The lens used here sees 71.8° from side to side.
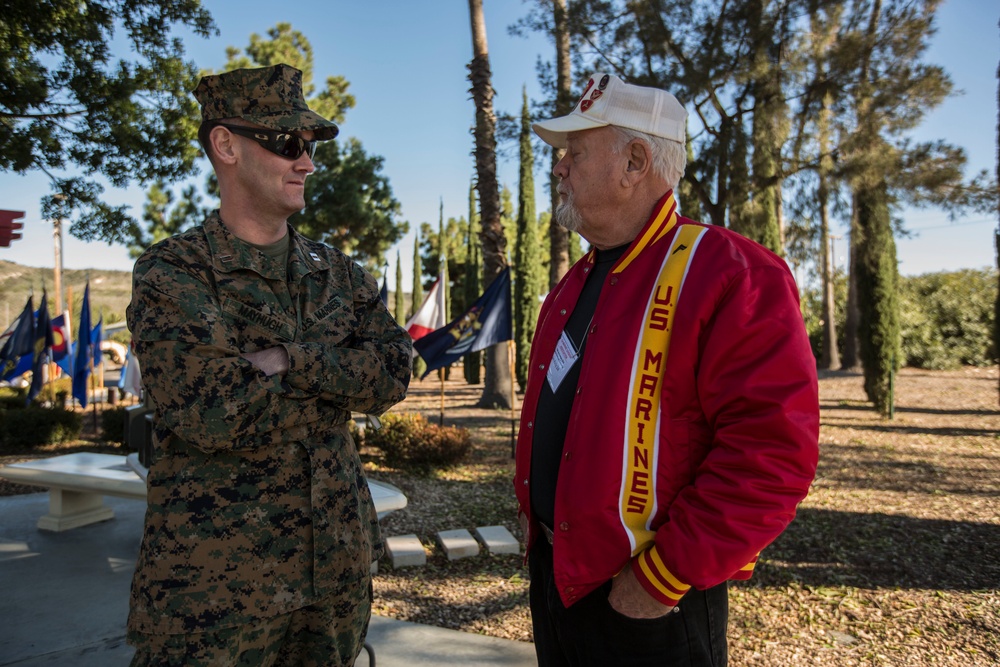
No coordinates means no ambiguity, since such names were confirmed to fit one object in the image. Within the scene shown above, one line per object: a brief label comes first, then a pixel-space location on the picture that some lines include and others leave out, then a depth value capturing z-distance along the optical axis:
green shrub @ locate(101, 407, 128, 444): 10.47
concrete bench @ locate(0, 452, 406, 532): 4.99
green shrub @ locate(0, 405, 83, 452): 10.13
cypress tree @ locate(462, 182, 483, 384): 25.55
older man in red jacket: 1.43
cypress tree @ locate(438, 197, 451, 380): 30.05
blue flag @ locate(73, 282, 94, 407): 11.34
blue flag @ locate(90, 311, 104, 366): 12.98
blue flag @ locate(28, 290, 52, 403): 10.72
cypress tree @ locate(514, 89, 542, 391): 21.70
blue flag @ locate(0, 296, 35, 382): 10.66
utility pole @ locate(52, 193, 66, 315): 23.12
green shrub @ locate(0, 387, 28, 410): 12.86
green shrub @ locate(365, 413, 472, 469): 8.44
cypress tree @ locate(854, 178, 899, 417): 13.53
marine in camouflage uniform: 1.72
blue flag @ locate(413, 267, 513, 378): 8.63
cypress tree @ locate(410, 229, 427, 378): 35.72
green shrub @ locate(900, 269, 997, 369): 25.30
